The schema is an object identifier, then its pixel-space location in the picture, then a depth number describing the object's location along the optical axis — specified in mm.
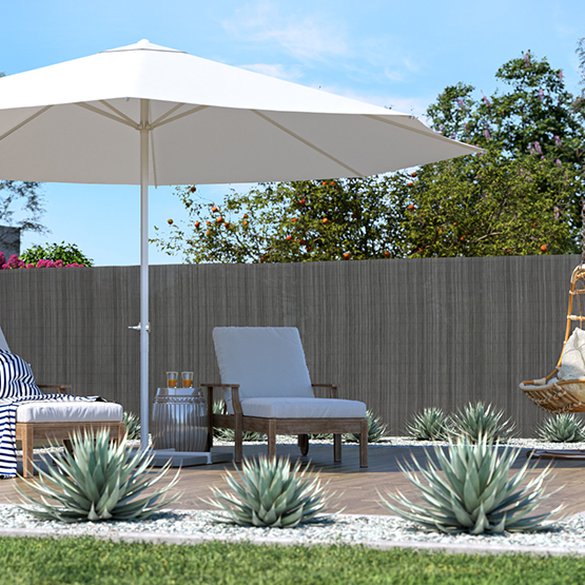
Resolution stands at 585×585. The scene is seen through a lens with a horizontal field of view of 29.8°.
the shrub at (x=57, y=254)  25688
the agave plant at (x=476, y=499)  3922
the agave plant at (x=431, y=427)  8789
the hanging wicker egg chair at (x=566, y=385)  7055
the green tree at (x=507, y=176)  15906
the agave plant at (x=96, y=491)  4195
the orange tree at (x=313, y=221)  15805
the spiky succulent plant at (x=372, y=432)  8680
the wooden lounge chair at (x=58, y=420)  6180
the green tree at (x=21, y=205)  27328
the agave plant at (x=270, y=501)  4055
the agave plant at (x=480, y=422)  8414
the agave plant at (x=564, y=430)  8531
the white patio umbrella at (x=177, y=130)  5777
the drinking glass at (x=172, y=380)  7176
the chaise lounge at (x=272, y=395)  6551
